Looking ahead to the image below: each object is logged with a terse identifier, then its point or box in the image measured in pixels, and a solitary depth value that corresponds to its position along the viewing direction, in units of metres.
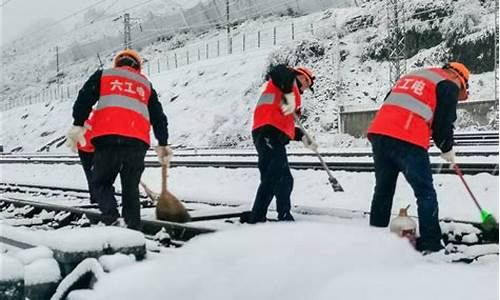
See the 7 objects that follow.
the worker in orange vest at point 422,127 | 5.20
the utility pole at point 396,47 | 26.53
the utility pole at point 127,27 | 35.92
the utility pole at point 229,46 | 45.19
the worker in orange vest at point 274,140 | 6.27
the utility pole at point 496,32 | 23.84
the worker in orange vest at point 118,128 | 5.58
